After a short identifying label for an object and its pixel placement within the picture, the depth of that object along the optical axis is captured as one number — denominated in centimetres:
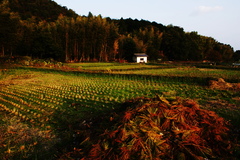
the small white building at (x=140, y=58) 4049
